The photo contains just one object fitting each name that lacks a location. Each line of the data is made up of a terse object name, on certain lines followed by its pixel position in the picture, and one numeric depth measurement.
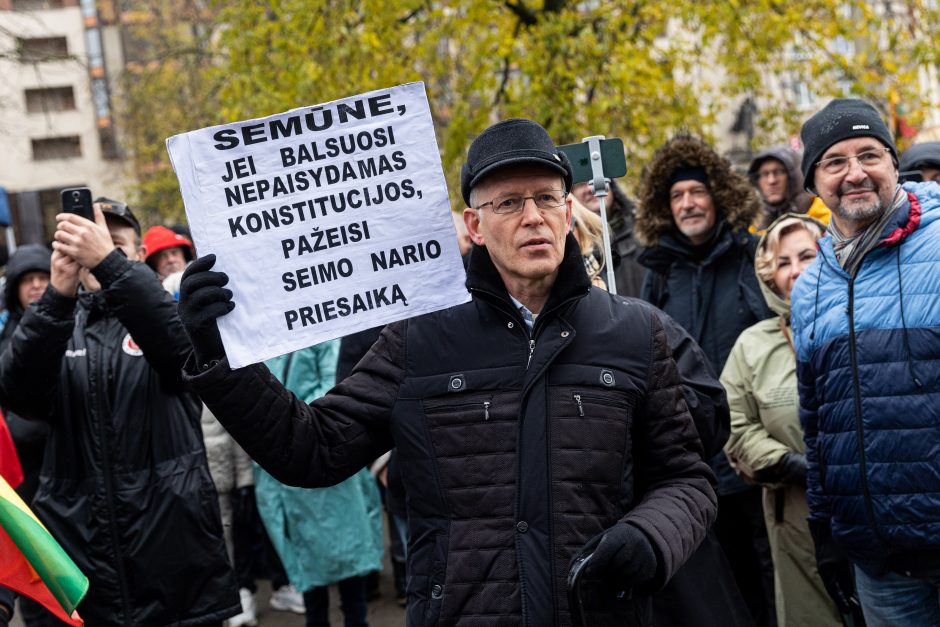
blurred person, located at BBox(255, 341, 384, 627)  6.01
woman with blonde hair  4.73
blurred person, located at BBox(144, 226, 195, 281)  6.95
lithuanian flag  3.60
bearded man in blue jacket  3.63
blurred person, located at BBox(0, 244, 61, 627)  5.27
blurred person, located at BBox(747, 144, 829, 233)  7.30
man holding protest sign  2.75
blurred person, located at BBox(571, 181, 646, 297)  6.60
